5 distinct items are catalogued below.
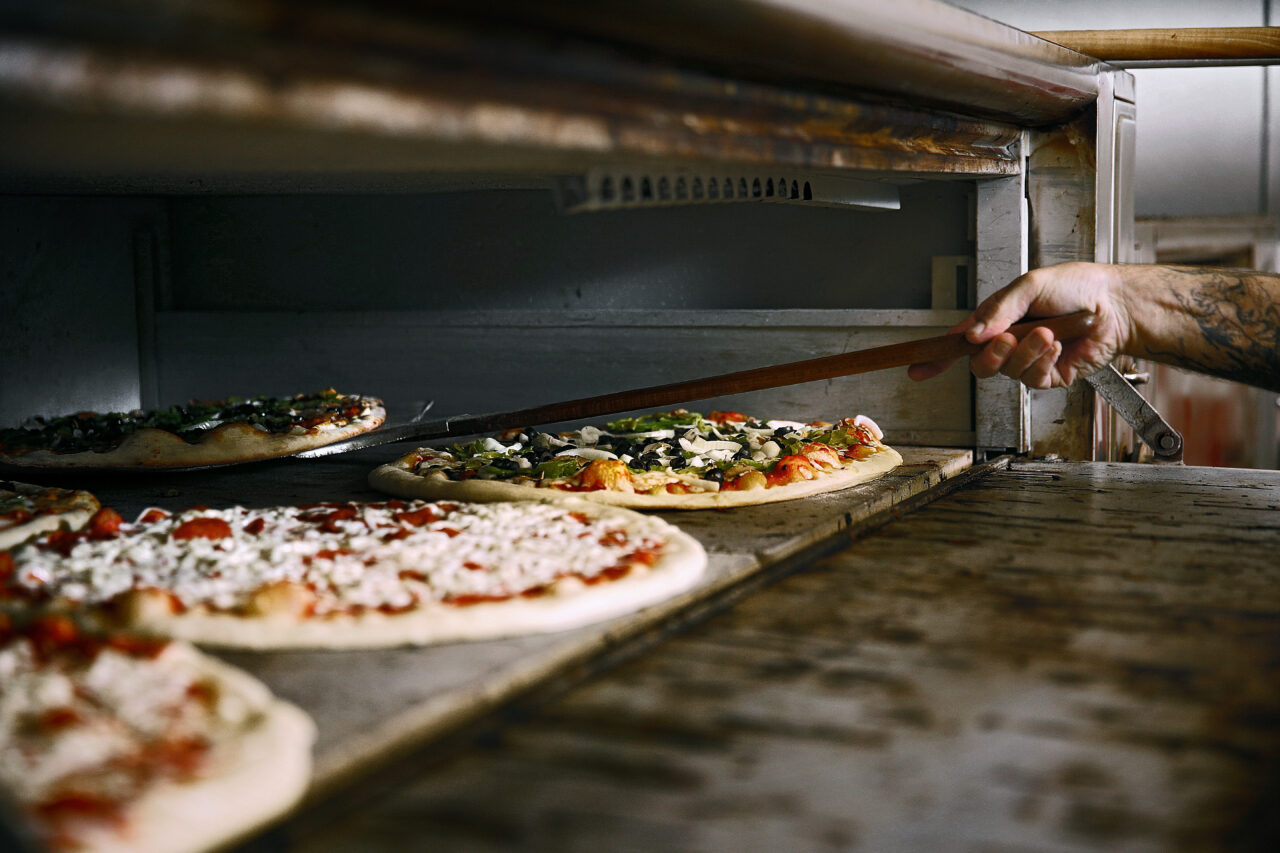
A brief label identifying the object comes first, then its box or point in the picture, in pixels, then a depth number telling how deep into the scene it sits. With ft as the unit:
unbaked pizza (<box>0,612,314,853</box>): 1.54
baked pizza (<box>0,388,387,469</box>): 3.79
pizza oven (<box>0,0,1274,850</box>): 1.73
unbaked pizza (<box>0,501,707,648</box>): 2.36
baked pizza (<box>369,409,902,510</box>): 3.31
